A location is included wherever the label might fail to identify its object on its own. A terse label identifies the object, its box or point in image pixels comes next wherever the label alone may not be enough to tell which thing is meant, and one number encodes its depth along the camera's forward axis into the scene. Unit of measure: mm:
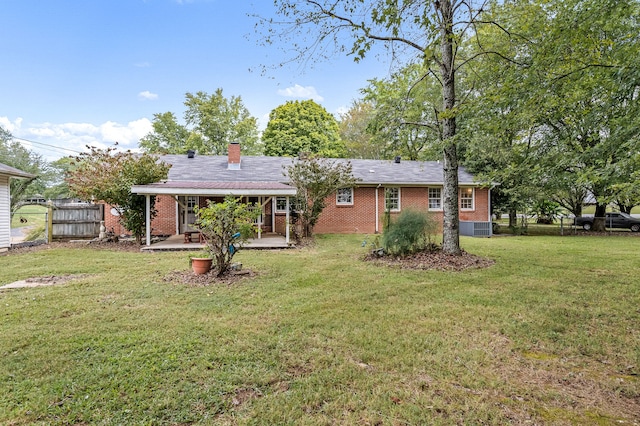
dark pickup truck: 18938
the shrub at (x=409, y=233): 8297
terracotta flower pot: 6609
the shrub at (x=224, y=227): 6293
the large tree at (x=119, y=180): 11148
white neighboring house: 10742
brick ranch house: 14617
